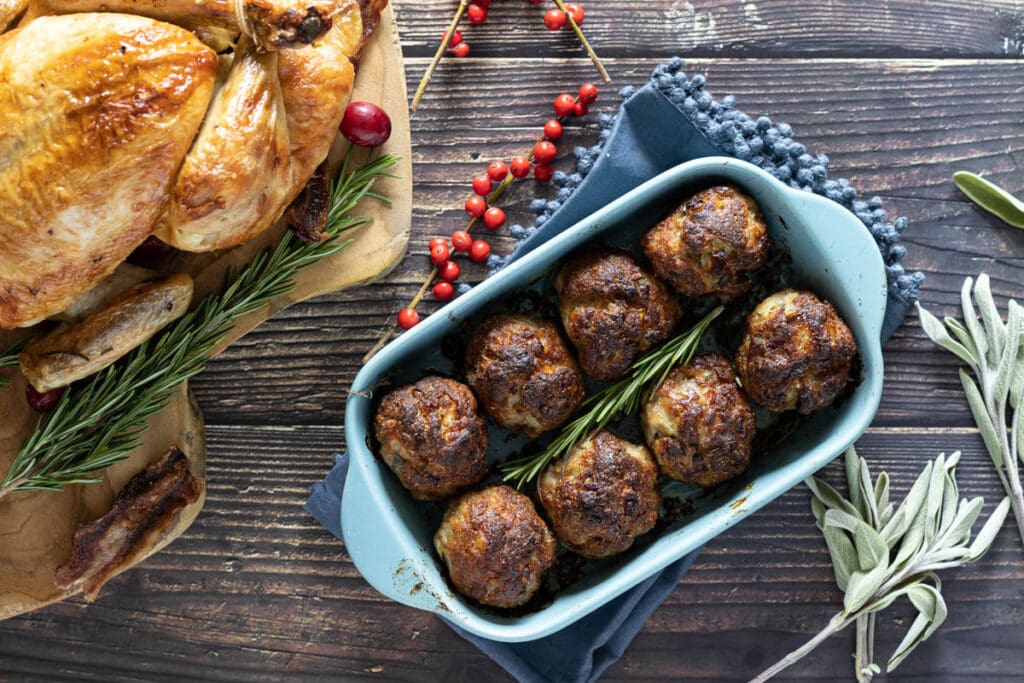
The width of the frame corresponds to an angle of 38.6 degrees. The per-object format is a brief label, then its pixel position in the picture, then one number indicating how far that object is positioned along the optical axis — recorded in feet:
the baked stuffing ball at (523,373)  2.28
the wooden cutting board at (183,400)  2.32
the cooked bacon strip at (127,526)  2.36
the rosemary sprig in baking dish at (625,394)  2.33
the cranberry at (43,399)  2.32
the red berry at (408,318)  2.44
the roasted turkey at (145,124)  2.03
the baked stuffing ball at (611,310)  2.28
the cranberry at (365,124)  2.26
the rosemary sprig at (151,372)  2.29
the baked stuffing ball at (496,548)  2.27
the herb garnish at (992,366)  2.48
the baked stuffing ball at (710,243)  2.24
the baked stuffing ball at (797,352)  2.24
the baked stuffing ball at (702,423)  2.29
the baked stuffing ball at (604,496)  2.29
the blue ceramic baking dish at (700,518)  2.23
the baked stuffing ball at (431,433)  2.27
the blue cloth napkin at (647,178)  2.36
